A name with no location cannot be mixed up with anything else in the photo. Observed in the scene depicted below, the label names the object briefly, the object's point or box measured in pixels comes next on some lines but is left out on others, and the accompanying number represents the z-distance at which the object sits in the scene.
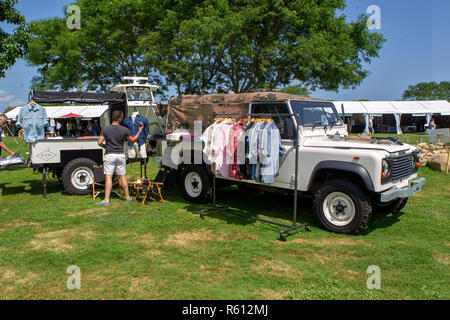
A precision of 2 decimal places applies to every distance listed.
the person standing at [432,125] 30.47
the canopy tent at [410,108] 31.75
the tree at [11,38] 10.73
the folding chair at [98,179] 8.05
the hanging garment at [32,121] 8.18
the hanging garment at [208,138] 6.25
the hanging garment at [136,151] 8.58
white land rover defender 5.25
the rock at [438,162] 11.31
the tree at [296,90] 42.97
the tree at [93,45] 19.30
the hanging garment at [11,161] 7.71
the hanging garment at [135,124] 9.11
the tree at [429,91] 65.62
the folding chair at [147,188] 7.72
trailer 8.05
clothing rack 5.38
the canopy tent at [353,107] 31.78
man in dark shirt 7.17
